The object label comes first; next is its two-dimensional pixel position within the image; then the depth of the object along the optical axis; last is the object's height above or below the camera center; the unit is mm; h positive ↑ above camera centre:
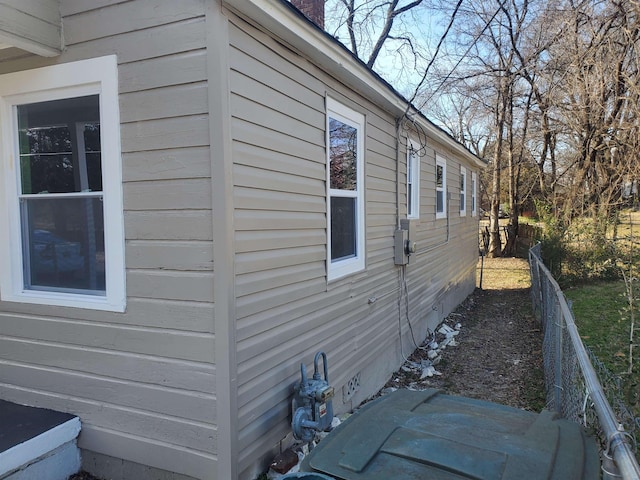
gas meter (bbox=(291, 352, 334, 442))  3336 -1434
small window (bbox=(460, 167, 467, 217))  11430 +605
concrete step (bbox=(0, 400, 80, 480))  2746 -1417
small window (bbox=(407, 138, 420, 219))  6961 +570
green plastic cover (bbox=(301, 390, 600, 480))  1689 -929
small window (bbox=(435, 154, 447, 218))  8859 +568
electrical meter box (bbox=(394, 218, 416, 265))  6074 -368
